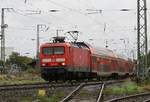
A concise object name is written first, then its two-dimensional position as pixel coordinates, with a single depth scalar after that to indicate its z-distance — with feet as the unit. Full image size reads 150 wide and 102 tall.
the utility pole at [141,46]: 115.65
